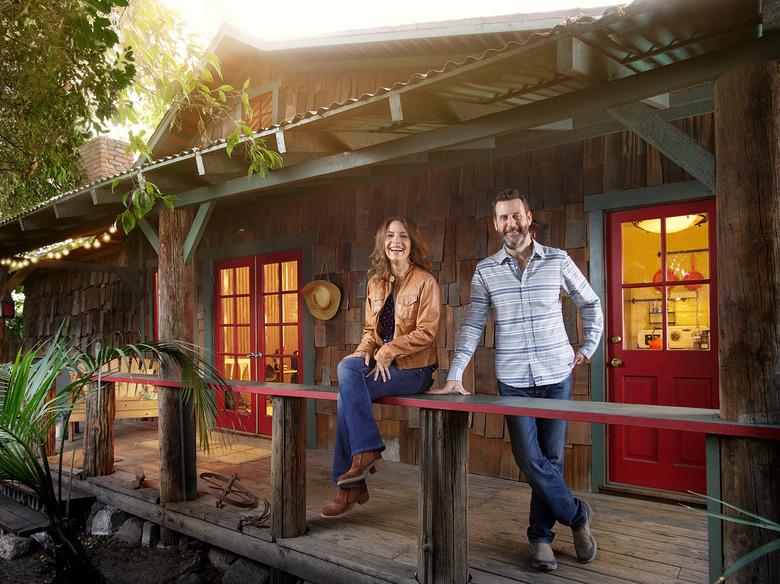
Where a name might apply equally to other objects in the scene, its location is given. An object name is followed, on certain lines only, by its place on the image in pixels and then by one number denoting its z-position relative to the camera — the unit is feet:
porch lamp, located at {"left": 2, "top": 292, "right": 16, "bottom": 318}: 31.95
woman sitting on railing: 8.86
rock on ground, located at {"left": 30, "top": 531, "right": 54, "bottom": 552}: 14.05
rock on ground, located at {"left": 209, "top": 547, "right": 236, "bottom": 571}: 11.51
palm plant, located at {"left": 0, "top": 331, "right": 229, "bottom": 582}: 9.00
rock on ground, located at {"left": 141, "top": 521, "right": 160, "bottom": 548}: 12.98
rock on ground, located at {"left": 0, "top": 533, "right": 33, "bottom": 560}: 13.20
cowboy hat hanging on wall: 17.12
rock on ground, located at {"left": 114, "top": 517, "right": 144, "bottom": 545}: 13.30
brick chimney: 33.63
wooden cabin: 6.41
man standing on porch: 8.32
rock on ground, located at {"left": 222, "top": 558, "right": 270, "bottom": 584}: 10.71
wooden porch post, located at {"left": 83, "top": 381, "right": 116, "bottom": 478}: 14.85
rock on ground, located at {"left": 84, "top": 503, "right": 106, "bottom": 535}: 14.44
